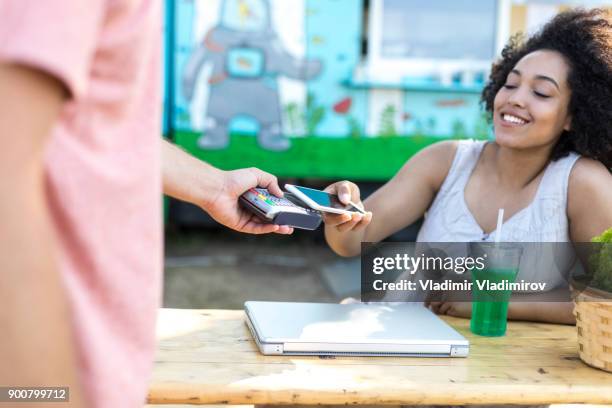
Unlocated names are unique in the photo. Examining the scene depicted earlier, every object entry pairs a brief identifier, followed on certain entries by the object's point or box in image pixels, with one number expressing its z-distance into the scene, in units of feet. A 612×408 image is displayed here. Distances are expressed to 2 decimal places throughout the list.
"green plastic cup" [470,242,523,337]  5.33
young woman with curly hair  6.77
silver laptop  4.76
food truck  15.99
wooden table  4.16
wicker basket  4.64
